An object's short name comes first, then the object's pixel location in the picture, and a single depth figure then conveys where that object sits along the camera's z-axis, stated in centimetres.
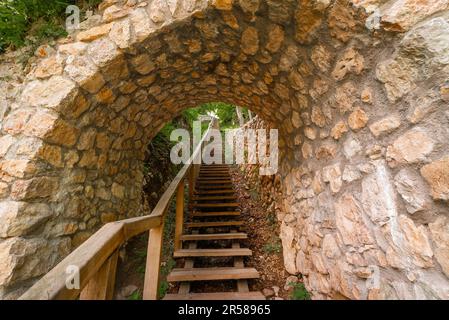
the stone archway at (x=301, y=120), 104
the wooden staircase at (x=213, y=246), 213
